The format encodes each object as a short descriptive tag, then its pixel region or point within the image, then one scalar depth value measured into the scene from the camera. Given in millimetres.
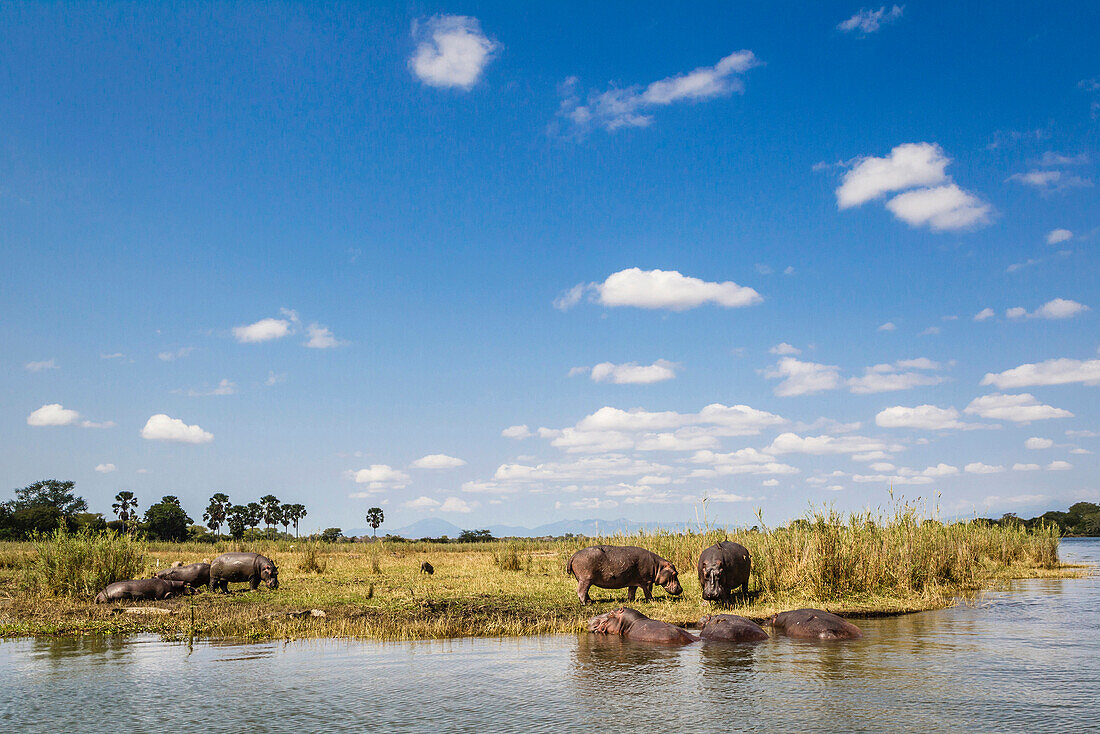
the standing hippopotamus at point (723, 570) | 14453
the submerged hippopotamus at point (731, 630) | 11172
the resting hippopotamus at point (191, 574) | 19922
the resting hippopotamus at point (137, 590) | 16719
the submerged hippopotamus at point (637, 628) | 11203
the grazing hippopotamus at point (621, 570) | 15609
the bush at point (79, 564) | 17734
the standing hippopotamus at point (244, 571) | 20328
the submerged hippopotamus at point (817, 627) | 11391
